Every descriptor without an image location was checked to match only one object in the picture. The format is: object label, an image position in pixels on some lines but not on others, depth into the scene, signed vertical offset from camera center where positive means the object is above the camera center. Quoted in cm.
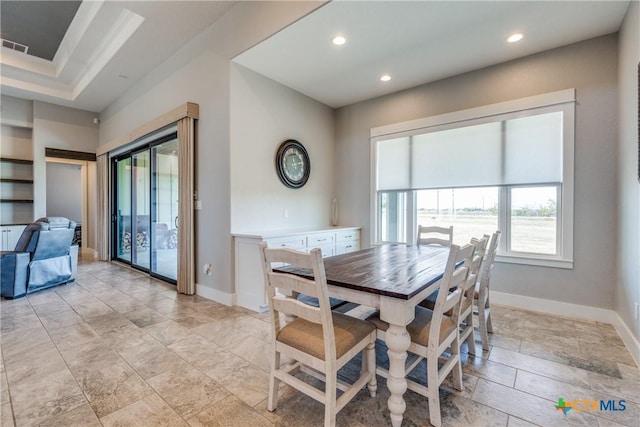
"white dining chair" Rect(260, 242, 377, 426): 134 -68
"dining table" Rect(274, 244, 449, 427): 139 -42
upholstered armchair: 352 -66
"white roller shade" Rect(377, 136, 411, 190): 414 +70
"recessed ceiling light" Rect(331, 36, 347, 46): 281 +173
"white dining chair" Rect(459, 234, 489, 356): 176 -56
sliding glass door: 432 +5
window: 304 +43
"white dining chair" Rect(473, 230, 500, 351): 224 -64
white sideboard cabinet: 308 -52
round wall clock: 385 +68
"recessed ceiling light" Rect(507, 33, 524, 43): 277 +173
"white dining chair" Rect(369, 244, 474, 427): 146 -70
